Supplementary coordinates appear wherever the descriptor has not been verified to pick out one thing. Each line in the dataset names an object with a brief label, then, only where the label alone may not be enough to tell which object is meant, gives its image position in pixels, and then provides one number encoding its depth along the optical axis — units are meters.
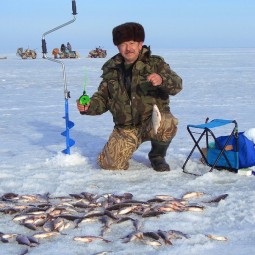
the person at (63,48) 45.44
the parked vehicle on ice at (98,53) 47.19
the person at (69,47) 45.59
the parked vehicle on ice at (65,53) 45.44
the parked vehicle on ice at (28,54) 46.87
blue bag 4.76
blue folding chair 4.78
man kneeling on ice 5.02
